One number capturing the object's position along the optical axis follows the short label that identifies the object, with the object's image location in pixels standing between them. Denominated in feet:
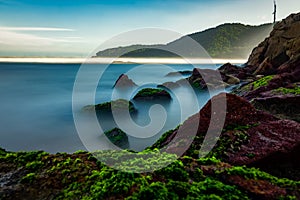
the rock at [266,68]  99.16
